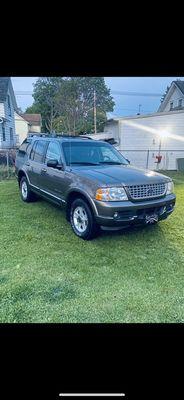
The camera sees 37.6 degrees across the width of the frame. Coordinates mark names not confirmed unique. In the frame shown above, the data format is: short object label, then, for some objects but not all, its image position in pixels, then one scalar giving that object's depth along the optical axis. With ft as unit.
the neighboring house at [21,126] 103.91
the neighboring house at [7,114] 63.40
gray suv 12.71
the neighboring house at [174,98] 65.31
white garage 49.29
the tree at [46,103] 78.48
